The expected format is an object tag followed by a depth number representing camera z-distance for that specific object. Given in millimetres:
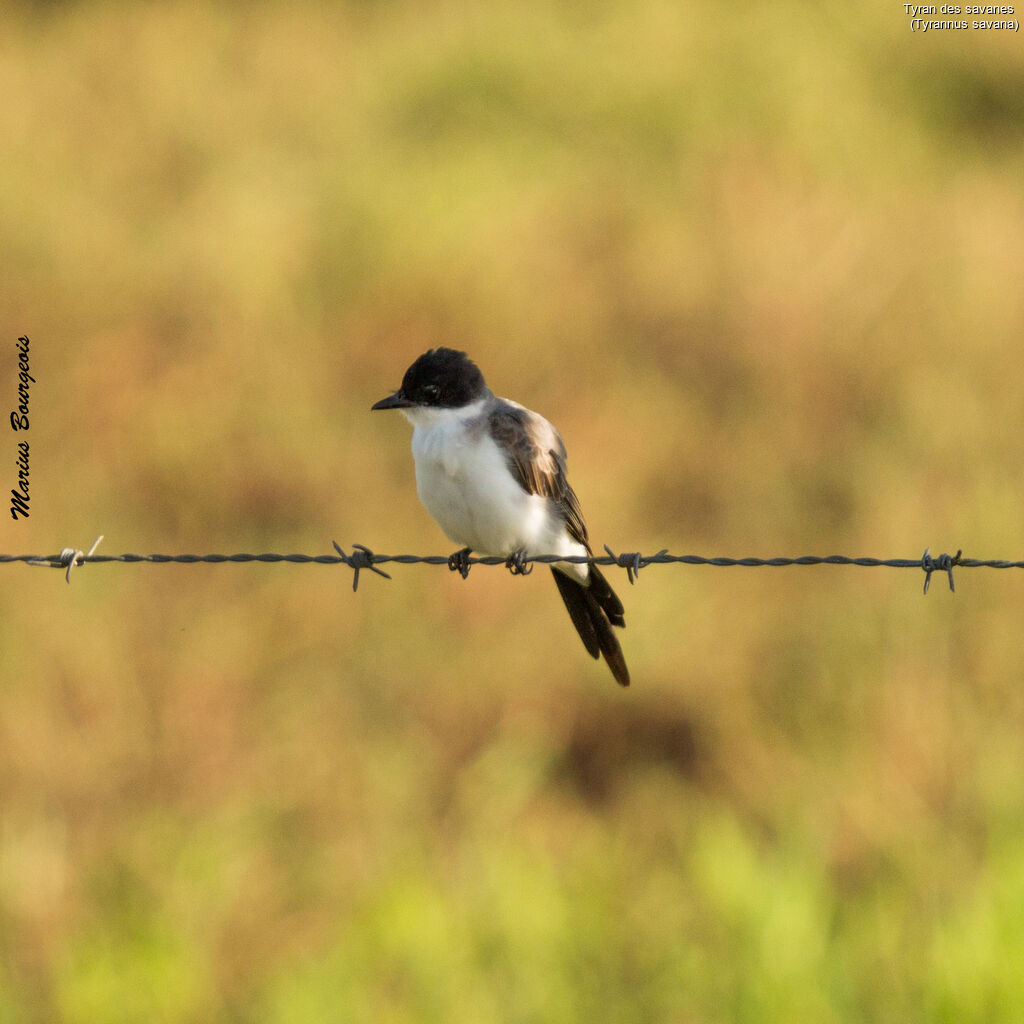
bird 9773
